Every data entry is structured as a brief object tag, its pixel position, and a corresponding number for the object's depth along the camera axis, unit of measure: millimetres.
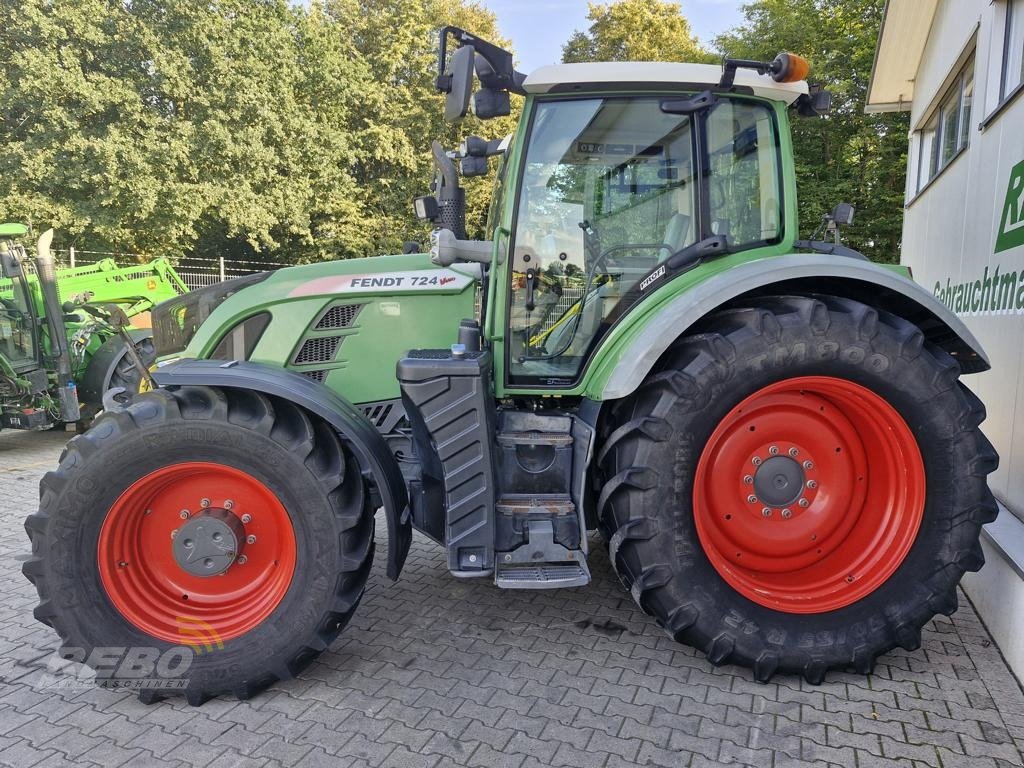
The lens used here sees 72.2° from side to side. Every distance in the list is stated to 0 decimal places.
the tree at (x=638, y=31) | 29234
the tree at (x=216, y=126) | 16656
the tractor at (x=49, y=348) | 6723
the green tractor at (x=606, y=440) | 2645
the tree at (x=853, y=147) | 16625
